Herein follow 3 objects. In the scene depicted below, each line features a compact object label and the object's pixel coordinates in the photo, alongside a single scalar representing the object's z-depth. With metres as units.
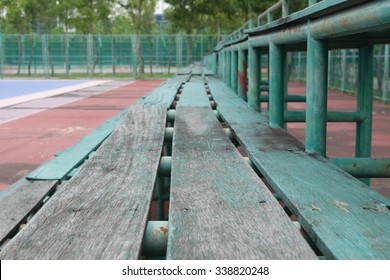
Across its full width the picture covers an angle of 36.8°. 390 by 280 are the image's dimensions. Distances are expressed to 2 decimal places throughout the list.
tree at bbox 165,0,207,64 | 38.44
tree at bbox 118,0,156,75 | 36.97
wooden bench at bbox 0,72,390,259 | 1.45
